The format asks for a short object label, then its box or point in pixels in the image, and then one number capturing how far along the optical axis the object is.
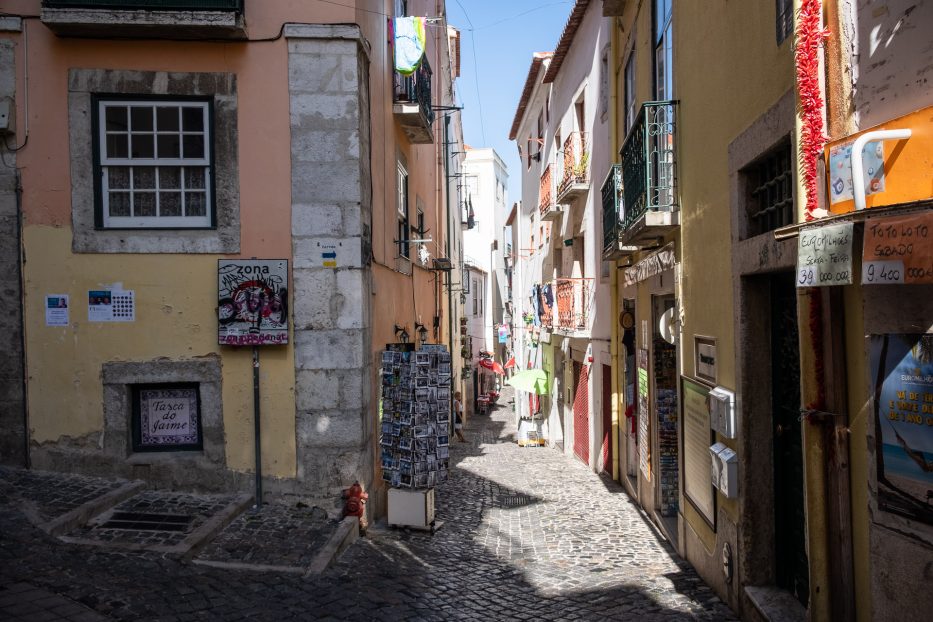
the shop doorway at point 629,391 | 11.73
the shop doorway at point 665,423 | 9.58
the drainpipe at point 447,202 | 20.10
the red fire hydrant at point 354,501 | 8.24
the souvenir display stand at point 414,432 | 9.05
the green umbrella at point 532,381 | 19.76
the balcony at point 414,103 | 11.67
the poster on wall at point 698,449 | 7.12
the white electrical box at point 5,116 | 7.90
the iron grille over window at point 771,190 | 5.34
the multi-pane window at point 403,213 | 12.09
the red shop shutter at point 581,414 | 16.00
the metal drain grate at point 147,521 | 6.96
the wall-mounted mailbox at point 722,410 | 6.12
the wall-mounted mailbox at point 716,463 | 6.44
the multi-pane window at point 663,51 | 8.68
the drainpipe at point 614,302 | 12.35
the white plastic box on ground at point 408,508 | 9.02
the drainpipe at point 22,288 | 7.99
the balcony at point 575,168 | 15.51
